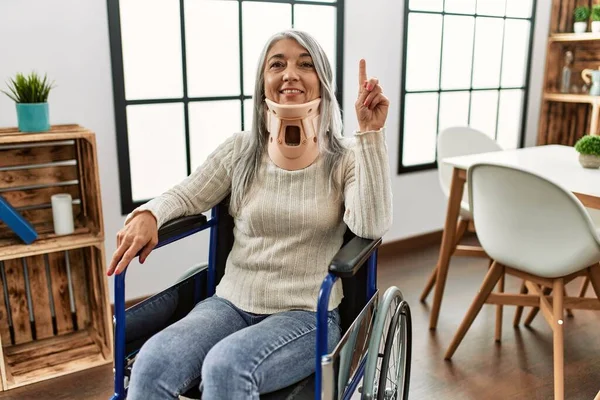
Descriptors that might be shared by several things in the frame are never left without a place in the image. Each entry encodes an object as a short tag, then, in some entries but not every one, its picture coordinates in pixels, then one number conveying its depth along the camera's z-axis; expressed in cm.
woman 118
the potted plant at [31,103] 185
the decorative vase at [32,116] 185
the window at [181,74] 228
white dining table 201
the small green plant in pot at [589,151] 205
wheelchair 112
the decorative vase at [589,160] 208
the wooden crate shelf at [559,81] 367
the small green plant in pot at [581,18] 353
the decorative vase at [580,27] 353
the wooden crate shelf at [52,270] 198
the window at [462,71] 315
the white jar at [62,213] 198
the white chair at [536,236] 169
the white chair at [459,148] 246
